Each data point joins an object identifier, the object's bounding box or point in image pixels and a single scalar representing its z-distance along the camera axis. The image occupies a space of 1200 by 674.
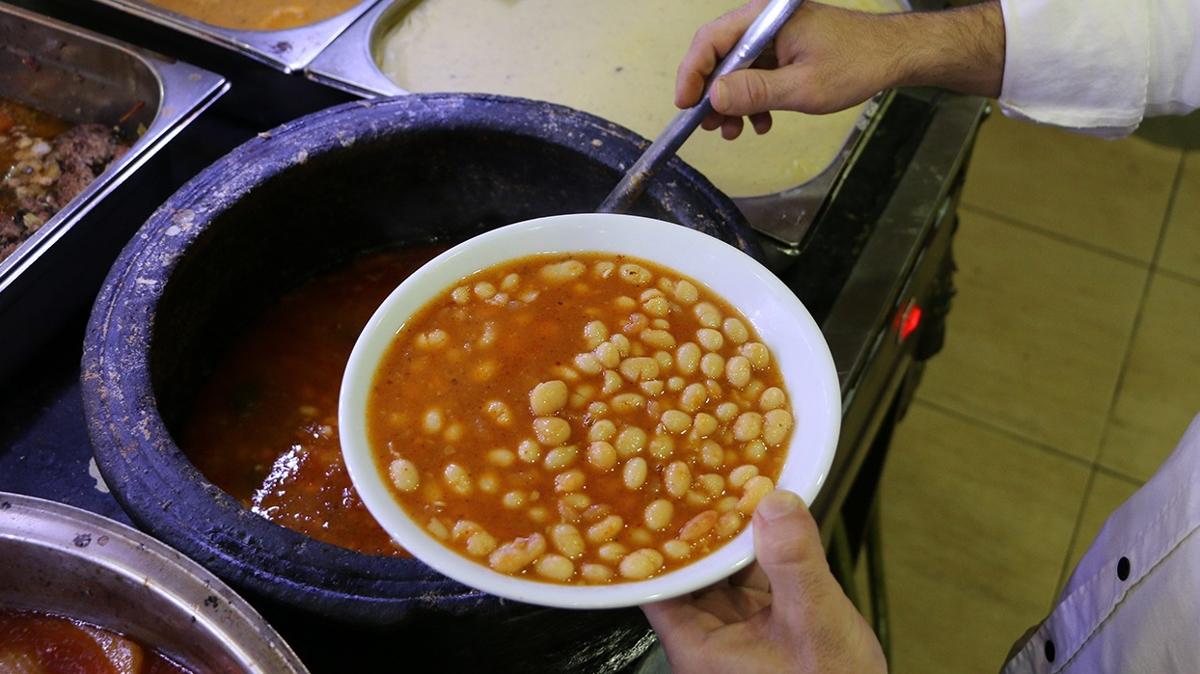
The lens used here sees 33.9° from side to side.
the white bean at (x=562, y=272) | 0.92
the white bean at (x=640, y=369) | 0.88
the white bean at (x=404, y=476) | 0.84
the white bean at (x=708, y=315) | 0.90
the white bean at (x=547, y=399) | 0.87
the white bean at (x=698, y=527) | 0.83
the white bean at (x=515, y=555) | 0.82
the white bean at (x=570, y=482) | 0.85
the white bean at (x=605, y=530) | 0.84
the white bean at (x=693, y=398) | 0.88
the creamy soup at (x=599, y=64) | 1.23
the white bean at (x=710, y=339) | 0.89
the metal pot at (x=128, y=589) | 0.84
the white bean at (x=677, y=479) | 0.85
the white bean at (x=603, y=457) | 0.86
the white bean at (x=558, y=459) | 0.86
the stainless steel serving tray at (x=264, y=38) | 1.22
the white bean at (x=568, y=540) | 0.83
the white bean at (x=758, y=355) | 0.89
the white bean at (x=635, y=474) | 0.85
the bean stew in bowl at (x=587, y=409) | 0.83
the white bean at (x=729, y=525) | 0.83
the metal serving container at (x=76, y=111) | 1.05
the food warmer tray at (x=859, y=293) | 1.06
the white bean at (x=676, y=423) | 0.87
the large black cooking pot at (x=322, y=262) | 0.89
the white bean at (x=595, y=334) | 0.89
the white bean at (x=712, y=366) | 0.88
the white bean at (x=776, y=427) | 0.86
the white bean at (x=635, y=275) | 0.92
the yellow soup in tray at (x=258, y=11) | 1.35
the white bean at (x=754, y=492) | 0.83
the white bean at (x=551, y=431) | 0.86
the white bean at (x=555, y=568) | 0.82
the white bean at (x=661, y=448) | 0.86
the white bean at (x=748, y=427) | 0.86
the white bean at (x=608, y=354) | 0.89
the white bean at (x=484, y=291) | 0.91
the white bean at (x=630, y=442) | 0.86
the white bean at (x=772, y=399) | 0.87
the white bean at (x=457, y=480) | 0.85
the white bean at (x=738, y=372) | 0.88
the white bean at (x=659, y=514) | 0.84
